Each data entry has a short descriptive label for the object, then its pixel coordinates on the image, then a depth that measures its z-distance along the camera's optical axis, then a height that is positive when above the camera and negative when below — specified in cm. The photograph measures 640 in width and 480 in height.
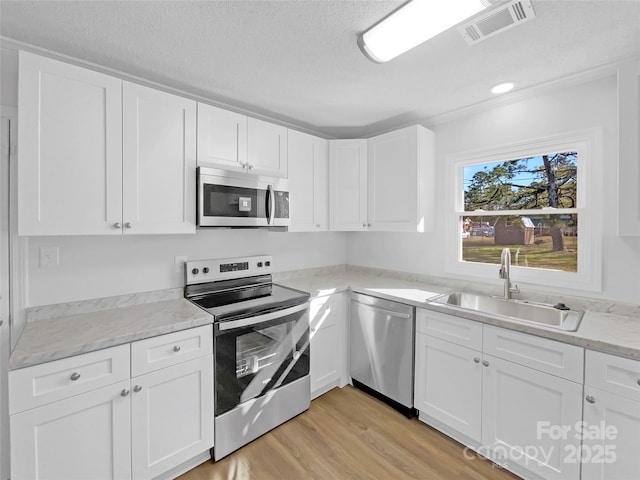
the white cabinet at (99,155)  142 +46
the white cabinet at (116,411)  127 -86
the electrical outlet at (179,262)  219 -18
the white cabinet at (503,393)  153 -93
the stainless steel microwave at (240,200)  195 +28
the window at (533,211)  194 +21
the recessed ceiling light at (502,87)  199 +105
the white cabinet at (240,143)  199 +70
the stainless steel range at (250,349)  183 -76
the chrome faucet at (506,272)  215 -25
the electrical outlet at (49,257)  170 -11
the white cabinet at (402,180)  248 +52
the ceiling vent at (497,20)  127 +101
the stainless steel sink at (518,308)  180 -49
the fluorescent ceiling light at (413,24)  123 +97
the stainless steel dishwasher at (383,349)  221 -90
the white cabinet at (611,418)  134 -85
